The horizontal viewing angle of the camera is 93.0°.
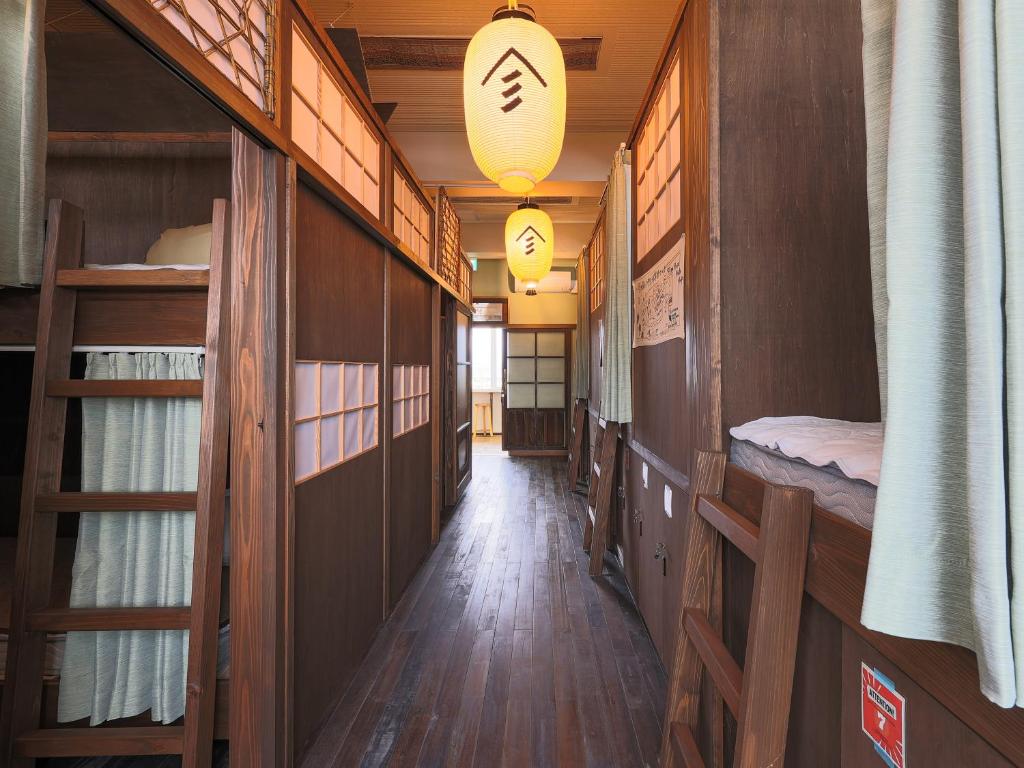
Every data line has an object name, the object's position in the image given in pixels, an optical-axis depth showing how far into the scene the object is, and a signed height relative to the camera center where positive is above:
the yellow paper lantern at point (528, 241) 3.93 +1.29
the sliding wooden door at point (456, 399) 4.48 -0.01
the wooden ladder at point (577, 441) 5.42 -0.48
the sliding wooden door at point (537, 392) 7.54 +0.11
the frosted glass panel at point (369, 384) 2.33 +0.07
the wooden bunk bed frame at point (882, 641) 0.56 -0.33
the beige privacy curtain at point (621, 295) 2.74 +0.60
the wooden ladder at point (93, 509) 1.35 -0.33
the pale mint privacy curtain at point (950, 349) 0.45 +0.06
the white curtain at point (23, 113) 0.89 +0.53
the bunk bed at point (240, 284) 1.36 +0.35
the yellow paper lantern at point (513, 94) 1.78 +1.16
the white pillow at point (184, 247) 1.60 +0.50
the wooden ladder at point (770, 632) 0.89 -0.44
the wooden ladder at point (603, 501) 3.12 -0.67
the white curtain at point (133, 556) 1.43 -0.48
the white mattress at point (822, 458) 0.83 -0.11
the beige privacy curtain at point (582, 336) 5.38 +0.75
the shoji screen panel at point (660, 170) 1.86 +1.01
